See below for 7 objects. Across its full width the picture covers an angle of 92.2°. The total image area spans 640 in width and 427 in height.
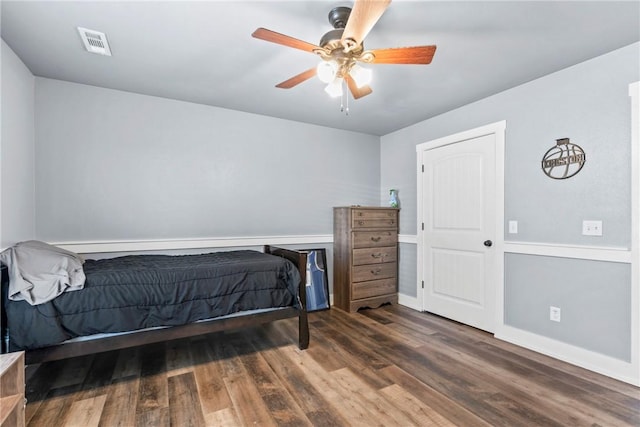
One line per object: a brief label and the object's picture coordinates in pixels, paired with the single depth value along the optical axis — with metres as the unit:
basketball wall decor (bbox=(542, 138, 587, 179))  2.46
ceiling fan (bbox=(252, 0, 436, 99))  1.57
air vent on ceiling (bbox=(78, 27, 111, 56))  2.04
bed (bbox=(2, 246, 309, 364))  1.84
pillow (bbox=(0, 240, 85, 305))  1.78
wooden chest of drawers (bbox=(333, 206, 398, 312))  3.76
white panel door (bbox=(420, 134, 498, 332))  3.10
